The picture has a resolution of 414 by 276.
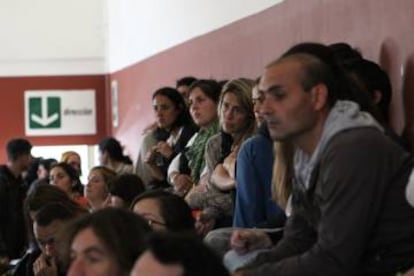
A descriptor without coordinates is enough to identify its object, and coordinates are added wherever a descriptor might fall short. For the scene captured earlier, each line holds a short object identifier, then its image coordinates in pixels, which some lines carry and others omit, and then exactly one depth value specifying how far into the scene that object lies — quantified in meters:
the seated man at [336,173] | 3.88
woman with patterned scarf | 7.39
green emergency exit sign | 17.11
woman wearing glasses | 4.60
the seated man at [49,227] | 6.45
